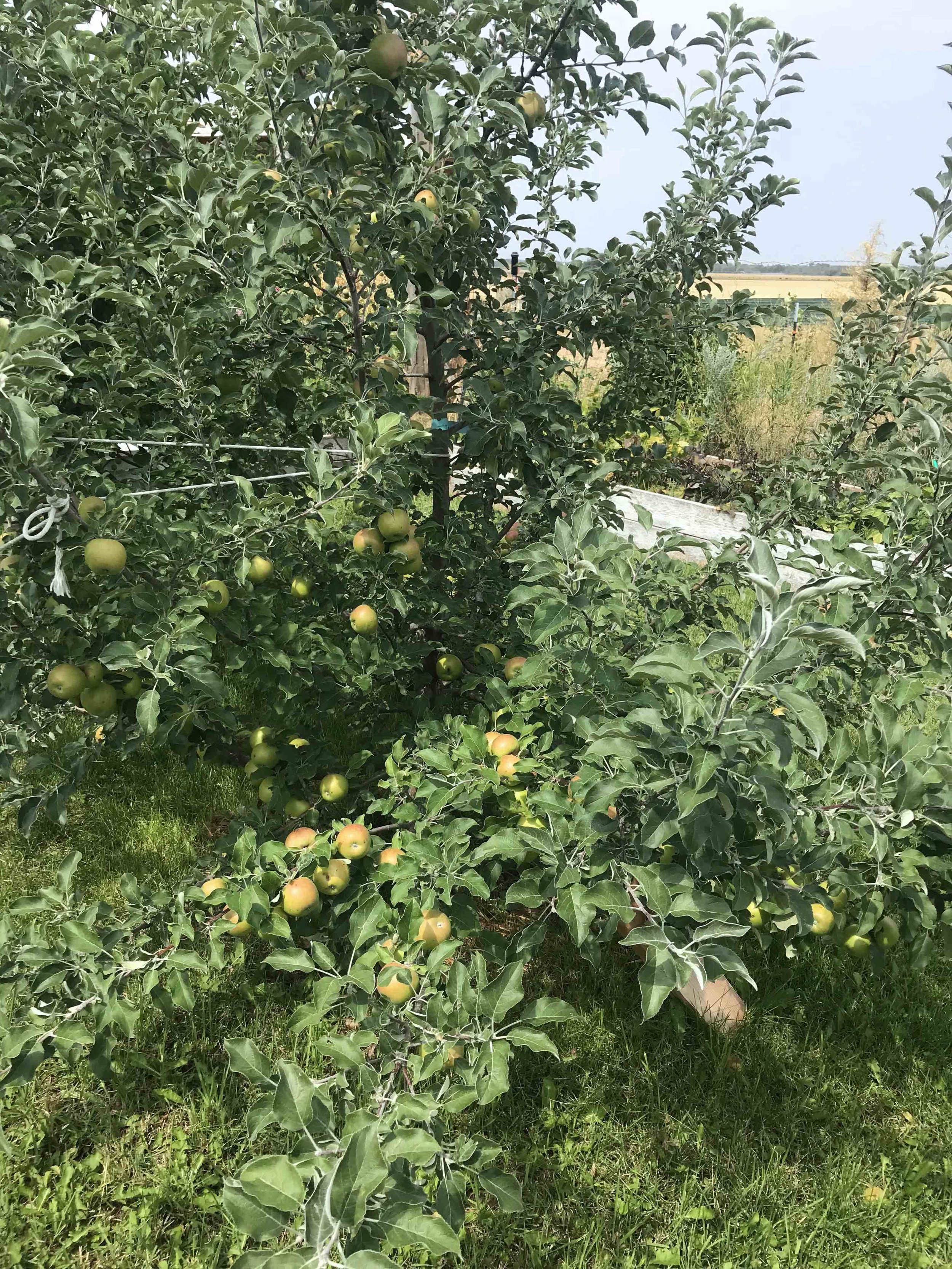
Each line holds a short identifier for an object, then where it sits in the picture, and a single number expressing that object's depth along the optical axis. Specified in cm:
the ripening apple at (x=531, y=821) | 164
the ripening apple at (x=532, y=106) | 200
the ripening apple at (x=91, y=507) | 164
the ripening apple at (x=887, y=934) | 178
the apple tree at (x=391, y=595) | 125
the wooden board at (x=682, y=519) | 614
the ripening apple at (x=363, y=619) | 191
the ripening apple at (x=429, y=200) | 174
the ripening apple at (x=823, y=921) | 171
